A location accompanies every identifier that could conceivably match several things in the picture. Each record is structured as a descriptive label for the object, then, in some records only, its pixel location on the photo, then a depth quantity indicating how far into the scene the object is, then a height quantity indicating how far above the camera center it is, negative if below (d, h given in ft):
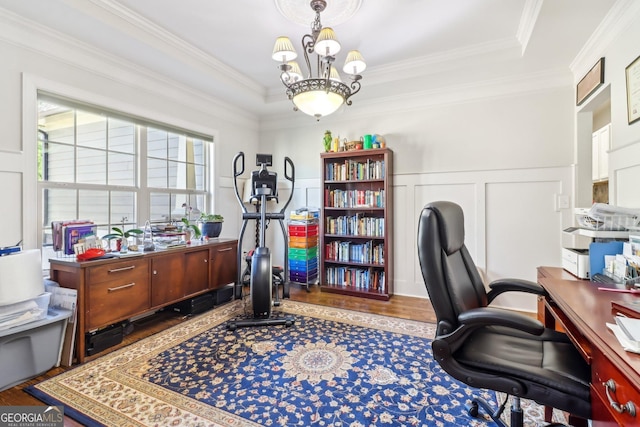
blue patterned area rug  5.14 -3.53
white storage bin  5.89 -2.90
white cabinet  11.17 +2.39
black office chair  3.46 -1.94
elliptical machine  8.96 -1.90
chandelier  6.25 +3.03
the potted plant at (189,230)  10.20 -0.65
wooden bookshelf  11.83 -0.53
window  7.96 +1.39
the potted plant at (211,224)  11.12 -0.48
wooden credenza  6.98 -1.96
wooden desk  2.54 -1.36
